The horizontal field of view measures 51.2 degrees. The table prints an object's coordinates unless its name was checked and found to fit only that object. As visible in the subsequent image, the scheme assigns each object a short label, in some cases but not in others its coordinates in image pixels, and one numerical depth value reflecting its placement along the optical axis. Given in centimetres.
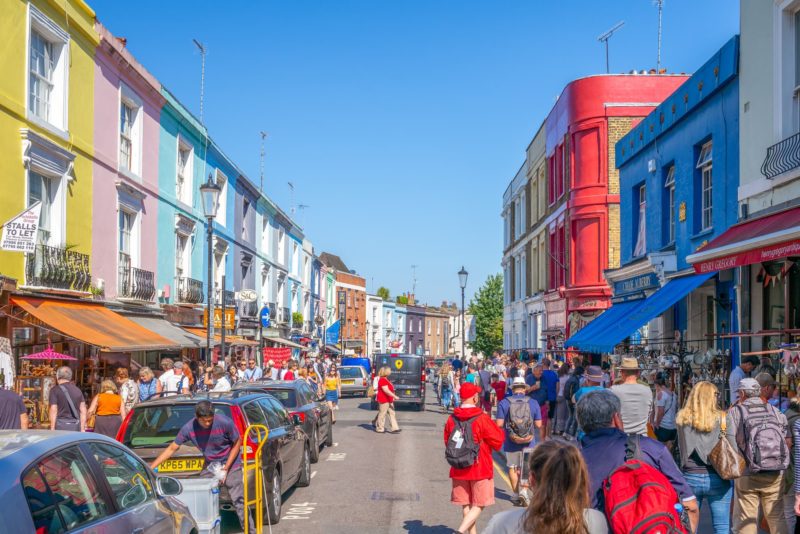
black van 2852
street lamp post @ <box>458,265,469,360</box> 3303
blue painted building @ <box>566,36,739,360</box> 1423
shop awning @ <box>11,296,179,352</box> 1455
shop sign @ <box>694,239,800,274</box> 1053
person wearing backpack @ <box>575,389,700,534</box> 409
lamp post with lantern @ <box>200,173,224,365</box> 1758
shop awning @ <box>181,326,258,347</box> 2553
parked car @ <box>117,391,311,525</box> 898
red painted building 2666
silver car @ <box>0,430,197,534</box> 432
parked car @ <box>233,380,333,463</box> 1409
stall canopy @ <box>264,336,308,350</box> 3520
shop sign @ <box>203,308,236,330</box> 2443
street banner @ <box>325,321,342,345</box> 5084
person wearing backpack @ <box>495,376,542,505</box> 1084
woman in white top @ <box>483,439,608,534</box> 365
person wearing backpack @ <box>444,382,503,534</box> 820
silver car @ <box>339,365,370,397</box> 3606
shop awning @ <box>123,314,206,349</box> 2032
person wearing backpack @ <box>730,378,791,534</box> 716
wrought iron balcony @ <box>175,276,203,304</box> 2511
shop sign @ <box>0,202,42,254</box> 1380
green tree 6944
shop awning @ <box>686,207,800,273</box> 1064
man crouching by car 877
